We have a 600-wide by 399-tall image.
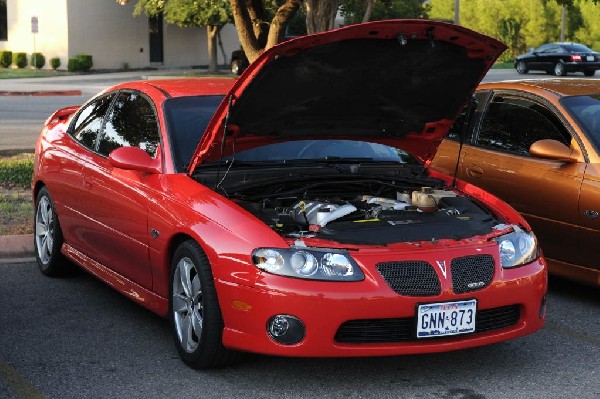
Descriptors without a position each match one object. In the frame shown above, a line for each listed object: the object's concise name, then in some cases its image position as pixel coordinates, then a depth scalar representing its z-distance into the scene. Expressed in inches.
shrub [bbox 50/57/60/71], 1679.4
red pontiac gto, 204.8
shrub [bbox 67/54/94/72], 1660.9
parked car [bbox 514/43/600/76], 1706.4
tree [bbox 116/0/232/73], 1614.2
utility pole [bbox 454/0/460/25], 1232.8
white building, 1690.5
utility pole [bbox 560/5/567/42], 2167.8
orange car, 281.1
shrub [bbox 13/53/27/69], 1728.6
